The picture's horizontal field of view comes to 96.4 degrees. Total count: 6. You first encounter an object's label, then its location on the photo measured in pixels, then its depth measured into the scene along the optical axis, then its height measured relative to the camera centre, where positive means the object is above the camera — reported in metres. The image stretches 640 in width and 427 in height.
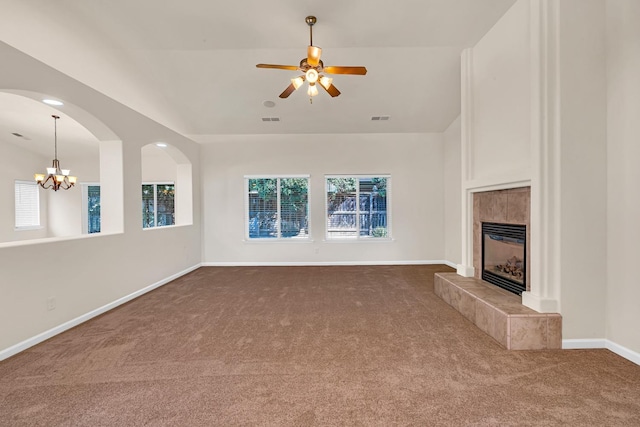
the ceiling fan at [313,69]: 3.12 +1.62
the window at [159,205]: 7.04 +0.16
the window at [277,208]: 6.66 +0.07
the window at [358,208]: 6.66 +0.05
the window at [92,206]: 7.52 +0.15
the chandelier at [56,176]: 5.51 +0.74
